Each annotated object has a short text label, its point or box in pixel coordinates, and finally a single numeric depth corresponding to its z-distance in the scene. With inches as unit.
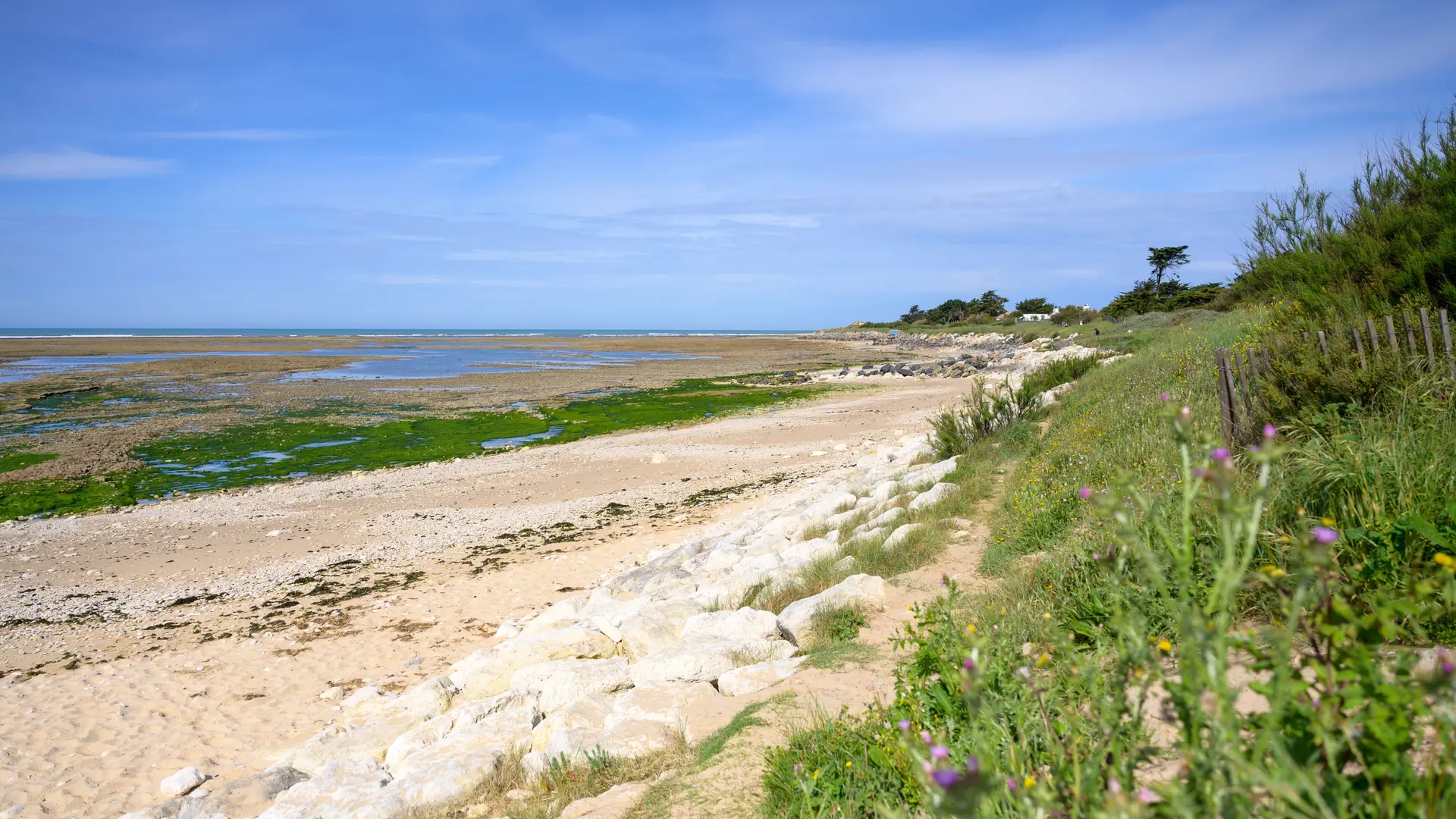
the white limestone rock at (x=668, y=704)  174.7
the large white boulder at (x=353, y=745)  213.9
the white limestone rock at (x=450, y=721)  206.4
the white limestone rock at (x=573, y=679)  217.2
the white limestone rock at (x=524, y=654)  254.8
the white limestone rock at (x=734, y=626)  228.7
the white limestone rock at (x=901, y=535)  273.4
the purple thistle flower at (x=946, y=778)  46.2
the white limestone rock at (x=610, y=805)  138.9
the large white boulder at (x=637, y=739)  163.0
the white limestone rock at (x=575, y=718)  182.2
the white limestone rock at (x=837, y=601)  217.6
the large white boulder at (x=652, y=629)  248.8
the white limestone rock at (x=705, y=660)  206.8
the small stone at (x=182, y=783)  214.2
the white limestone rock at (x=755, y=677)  187.9
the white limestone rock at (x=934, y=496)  318.1
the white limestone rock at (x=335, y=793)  171.6
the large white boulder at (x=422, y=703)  238.5
